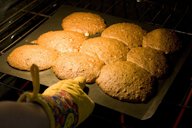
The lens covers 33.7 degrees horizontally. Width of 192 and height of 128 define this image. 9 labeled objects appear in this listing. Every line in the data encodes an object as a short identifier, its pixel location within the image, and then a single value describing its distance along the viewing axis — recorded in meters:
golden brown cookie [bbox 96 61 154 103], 1.45
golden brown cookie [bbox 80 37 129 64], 1.68
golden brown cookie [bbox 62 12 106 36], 1.89
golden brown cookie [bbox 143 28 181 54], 1.73
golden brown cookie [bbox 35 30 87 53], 1.76
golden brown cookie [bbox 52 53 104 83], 1.56
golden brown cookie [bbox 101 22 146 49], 1.80
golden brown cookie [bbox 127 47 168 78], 1.58
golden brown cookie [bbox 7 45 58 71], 1.62
